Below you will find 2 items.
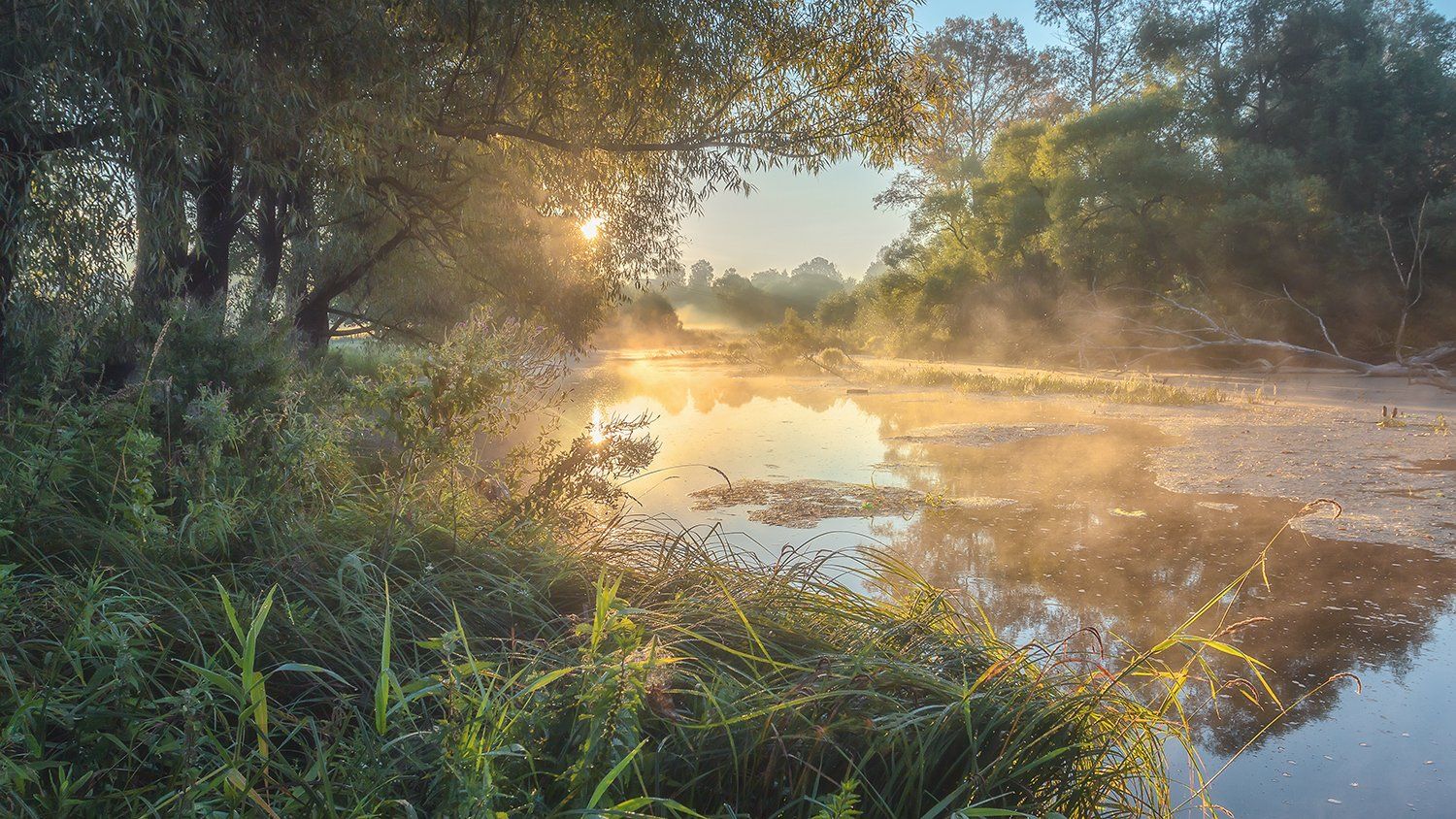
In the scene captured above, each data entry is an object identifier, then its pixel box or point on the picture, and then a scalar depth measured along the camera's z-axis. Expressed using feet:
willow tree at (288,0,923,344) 19.86
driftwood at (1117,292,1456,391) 48.16
